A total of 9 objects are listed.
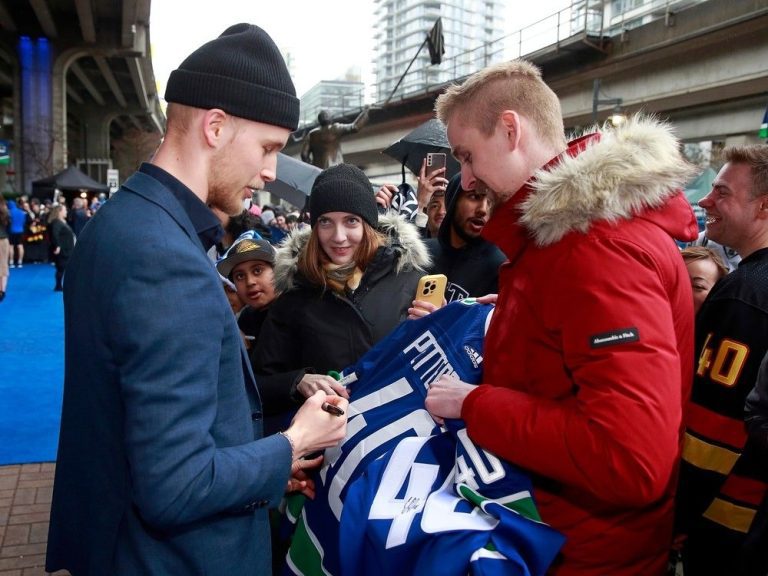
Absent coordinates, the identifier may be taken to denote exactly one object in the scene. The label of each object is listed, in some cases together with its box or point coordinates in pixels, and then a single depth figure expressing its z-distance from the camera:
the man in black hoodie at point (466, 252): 3.31
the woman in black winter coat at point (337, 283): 2.76
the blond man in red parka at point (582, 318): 1.27
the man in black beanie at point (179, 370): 1.23
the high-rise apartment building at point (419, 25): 138.25
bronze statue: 9.31
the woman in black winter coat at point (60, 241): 13.97
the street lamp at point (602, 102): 14.36
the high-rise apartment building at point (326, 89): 134.02
